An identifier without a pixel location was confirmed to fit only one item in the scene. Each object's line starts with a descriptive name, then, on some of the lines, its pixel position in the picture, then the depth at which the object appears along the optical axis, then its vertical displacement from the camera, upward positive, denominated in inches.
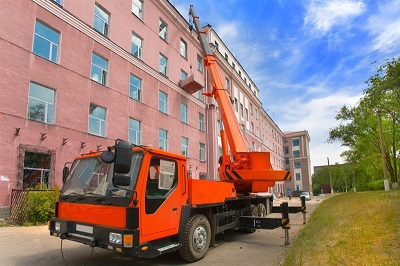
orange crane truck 187.8 -19.7
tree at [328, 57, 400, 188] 1483.8 +217.6
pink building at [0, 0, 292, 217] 533.0 +226.2
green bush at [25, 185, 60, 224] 482.9 -44.6
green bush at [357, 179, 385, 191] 1833.2 -59.4
